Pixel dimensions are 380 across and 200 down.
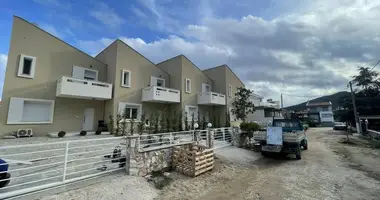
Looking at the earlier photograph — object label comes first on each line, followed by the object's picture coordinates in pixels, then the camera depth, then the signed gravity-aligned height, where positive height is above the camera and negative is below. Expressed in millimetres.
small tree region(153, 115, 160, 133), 11423 -536
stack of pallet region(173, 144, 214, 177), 6309 -1602
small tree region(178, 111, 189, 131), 15449 -441
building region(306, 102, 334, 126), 52528 +2059
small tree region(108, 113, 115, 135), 12500 -450
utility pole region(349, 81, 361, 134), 23430 -642
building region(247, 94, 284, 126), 27328 +1390
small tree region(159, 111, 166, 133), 11662 -425
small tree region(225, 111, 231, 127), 19139 -21
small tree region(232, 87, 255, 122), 18562 +1593
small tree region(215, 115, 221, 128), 19478 -319
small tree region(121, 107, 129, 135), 12036 -360
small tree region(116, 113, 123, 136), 12042 -169
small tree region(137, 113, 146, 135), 9802 -457
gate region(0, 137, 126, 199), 3943 -1613
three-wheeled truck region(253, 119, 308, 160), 9359 -1243
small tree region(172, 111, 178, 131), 13853 -399
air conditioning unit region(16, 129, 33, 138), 10208 -848
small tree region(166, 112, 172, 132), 12670 -368
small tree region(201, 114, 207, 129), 17134 -485
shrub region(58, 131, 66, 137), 10677 -946
